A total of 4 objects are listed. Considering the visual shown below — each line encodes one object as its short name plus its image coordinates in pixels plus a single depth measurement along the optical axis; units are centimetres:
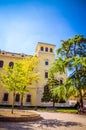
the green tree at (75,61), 1265
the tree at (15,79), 967
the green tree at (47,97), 2002
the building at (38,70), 2063
